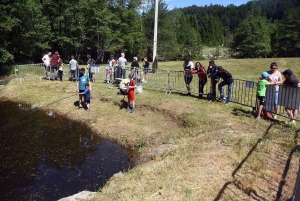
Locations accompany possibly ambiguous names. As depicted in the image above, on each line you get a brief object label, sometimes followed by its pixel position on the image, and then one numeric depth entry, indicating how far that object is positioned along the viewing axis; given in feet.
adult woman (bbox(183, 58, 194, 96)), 42.22
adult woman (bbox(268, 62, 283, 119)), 31.51
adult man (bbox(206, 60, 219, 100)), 39.14
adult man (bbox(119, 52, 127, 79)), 50.51
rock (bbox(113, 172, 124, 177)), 22.99
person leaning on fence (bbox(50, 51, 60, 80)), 57.05
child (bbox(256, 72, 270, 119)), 31.17
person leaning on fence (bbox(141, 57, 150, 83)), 53.40
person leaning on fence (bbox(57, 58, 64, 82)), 57.35
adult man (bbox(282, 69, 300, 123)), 27.17
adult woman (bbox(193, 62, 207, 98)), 40.83
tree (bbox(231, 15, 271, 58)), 186.50
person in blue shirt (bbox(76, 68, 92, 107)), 41.22
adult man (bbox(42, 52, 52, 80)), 58.59
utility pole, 66.13
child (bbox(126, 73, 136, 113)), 38.60
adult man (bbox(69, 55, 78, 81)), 54.61
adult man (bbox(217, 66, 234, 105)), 37.06
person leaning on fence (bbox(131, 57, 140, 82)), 49.67
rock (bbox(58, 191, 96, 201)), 19.43
